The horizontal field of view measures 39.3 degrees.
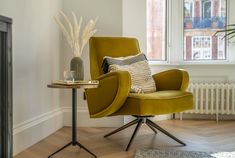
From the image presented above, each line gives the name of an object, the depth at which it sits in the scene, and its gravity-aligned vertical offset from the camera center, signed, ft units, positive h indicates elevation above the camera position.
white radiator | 13.19 -0.89
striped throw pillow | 9.98 +0.22
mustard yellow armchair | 8.43 -0.51
